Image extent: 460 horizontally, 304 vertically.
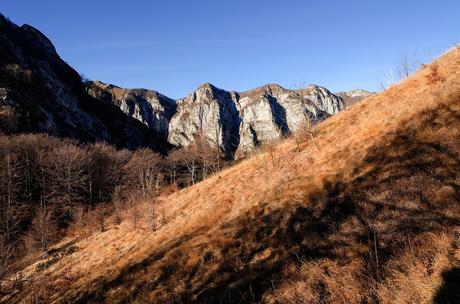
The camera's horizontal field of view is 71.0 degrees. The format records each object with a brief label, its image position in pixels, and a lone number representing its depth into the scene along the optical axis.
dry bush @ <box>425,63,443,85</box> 15.76
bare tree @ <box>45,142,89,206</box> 48.97
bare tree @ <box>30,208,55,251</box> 27.72
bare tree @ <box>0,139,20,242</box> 39.09
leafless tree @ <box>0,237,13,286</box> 13.90
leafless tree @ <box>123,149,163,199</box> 61.22
